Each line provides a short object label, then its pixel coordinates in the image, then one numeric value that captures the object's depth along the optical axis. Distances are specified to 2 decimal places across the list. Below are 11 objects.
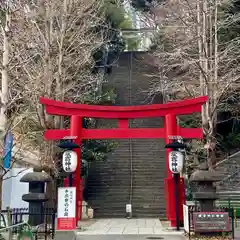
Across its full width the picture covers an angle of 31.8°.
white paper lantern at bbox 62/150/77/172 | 15.93
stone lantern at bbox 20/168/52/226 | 14.47
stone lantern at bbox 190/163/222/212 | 13.82
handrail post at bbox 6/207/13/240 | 10.47
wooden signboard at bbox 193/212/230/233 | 13.05
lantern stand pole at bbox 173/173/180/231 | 15.50
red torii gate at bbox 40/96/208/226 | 16.61
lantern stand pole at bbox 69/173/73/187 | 16.14
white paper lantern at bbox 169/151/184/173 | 16.03
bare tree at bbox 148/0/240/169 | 16.77
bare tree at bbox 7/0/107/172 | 17.34
